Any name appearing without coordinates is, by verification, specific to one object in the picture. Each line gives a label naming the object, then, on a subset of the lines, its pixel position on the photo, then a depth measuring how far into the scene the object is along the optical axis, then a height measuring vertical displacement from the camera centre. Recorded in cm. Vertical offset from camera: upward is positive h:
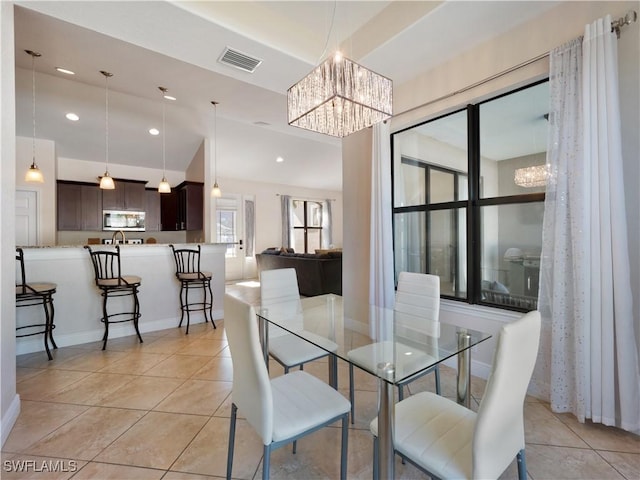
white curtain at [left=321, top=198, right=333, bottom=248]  1014 +51
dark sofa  585 -65
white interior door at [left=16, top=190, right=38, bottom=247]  498 +41
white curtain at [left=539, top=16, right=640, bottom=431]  177 -4
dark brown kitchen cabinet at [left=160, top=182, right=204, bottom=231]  557 +67
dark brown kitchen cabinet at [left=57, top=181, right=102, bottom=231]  542 +66
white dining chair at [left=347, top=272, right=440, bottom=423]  143 -57
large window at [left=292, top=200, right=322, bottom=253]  957 +48
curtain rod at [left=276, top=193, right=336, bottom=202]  925 +139
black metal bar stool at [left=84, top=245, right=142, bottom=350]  334 -48
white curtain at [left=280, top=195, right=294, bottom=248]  910 +65
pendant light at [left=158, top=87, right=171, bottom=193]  373 +182
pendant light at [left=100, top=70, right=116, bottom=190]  338 +186
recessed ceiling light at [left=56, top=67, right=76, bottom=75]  327 +191
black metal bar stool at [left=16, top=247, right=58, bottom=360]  288 -61
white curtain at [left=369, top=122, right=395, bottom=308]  309 +16
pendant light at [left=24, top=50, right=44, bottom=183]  318 +90
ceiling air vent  267 +169
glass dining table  115 -59
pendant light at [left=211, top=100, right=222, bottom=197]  440 +192
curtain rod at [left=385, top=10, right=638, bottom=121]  177 +131
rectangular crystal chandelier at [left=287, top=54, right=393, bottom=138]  184 +94
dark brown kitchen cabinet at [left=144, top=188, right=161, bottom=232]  612 +63
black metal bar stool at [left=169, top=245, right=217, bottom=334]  402 -52
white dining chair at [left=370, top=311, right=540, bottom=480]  95 -75
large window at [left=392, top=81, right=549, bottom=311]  243 +38
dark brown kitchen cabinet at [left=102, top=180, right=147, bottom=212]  576 +88
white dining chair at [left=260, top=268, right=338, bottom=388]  196 -59
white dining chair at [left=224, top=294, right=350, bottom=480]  118 -76
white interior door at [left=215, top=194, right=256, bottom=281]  813 +23
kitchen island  325 -65
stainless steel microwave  576 +41
